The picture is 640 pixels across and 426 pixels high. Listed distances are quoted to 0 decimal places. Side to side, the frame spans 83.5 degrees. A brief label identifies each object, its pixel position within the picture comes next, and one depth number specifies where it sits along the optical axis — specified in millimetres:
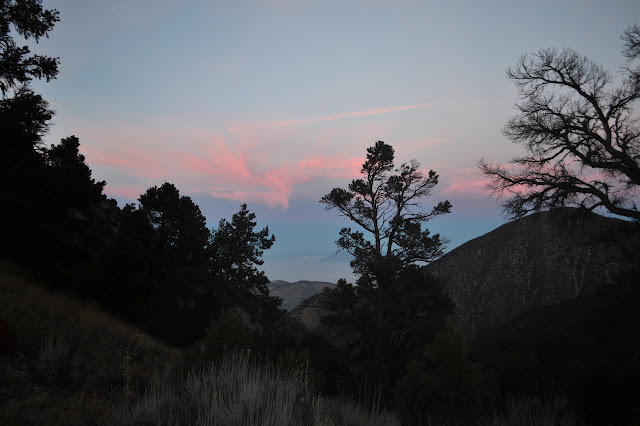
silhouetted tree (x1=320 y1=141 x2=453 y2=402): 22625
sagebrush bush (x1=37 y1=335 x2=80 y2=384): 7438
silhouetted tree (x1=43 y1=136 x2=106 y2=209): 20141
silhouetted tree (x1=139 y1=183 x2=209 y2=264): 33594
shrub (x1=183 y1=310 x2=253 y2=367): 9461
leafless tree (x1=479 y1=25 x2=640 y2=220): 17094
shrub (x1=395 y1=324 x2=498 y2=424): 12156
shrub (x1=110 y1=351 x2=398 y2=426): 4457
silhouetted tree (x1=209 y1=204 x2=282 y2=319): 35156
